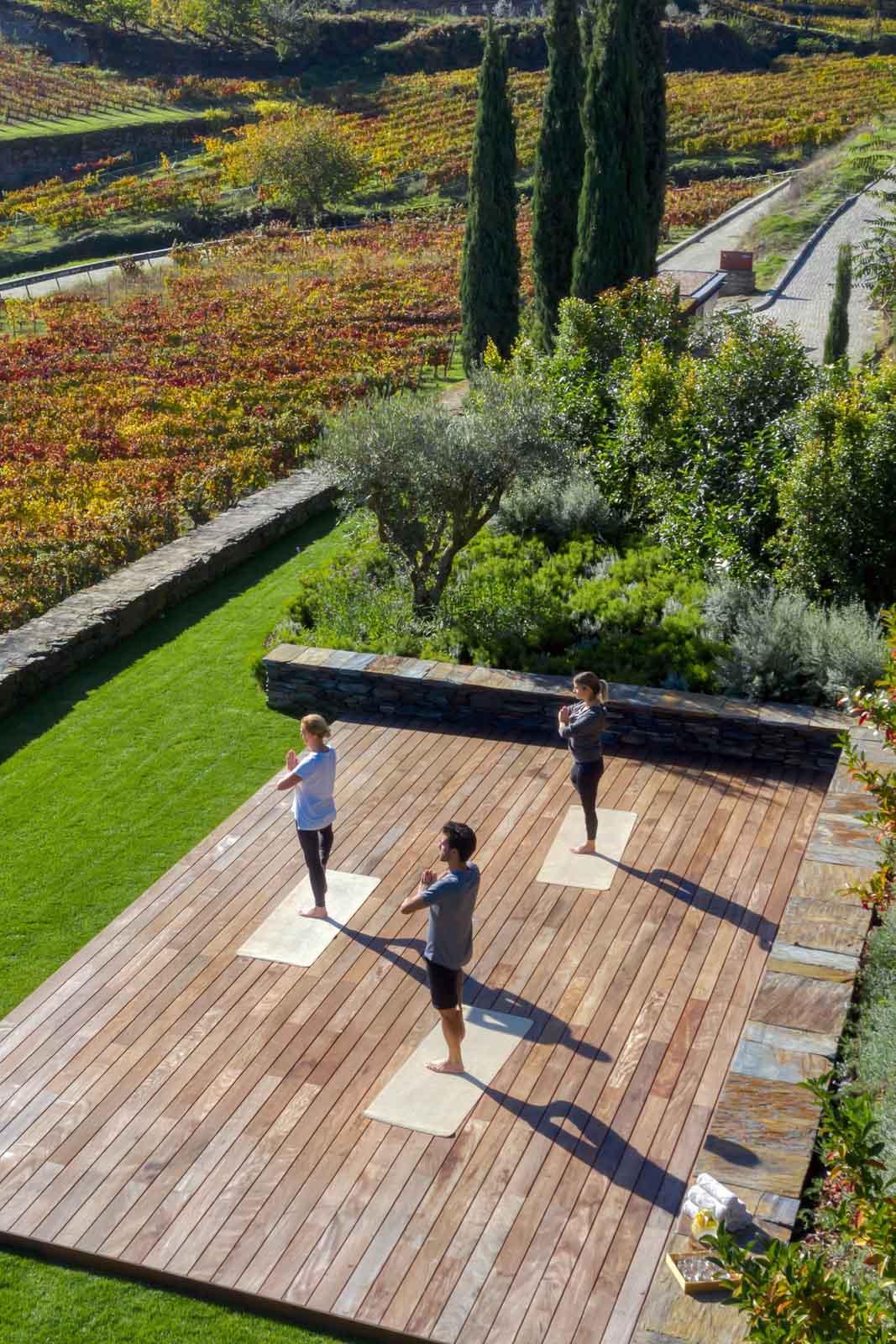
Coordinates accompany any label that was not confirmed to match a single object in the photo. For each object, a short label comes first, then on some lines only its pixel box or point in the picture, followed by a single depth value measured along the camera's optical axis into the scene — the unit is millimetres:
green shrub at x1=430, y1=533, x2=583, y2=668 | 12695
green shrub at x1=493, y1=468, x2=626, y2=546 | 15539
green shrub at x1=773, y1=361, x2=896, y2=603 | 12242
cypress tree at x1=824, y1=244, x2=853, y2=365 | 25672
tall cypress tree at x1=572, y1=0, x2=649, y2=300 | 21250
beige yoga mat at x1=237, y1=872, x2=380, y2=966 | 8719
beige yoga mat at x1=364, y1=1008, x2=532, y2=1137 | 7117
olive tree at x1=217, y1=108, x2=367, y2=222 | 52312
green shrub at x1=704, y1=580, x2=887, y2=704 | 11086
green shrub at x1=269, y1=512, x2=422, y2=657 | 13055
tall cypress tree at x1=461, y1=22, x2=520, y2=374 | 24484
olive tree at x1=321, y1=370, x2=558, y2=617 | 12750
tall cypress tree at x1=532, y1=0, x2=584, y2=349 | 23609
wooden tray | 5336
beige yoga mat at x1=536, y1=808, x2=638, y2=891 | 9461
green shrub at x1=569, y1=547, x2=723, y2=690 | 12094
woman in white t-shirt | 8508
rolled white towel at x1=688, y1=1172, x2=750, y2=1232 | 5652
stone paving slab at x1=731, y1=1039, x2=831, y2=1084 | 6645
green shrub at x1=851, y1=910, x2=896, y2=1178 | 5730
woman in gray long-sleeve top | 9055
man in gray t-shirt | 6758
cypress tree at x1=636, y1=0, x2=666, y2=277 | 23578
